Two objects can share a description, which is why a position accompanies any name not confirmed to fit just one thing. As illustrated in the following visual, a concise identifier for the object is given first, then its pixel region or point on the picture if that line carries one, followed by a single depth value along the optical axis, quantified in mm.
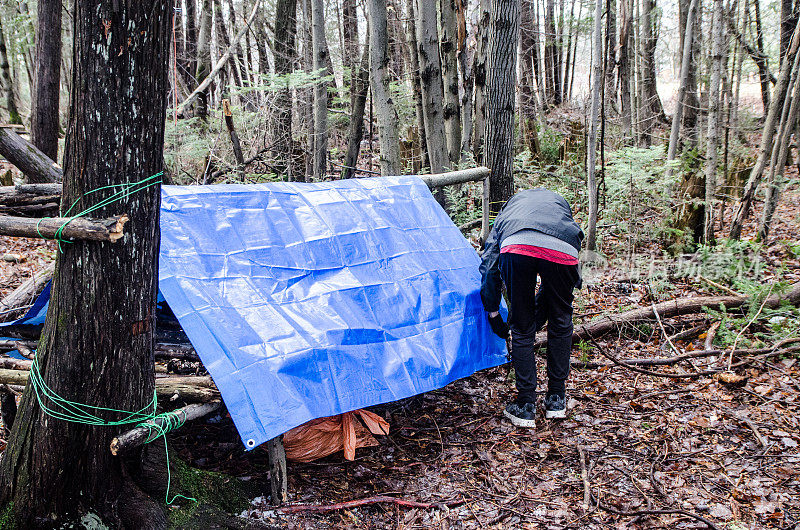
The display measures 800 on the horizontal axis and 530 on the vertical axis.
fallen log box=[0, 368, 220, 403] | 3226
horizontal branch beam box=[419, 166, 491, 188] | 5430
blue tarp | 3211
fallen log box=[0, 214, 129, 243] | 2510
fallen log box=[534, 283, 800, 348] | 5875
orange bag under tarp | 3668
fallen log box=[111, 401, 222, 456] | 2738
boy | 4059
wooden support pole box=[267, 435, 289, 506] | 3254
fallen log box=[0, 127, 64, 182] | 6961
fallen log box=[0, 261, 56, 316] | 4902
